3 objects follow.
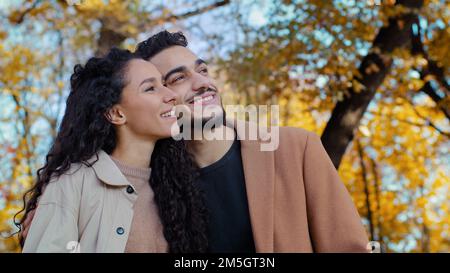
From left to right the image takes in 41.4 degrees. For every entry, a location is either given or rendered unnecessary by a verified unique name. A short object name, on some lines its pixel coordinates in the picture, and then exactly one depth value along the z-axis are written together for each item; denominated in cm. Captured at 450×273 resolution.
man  301
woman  279
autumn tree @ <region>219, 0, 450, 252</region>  745
